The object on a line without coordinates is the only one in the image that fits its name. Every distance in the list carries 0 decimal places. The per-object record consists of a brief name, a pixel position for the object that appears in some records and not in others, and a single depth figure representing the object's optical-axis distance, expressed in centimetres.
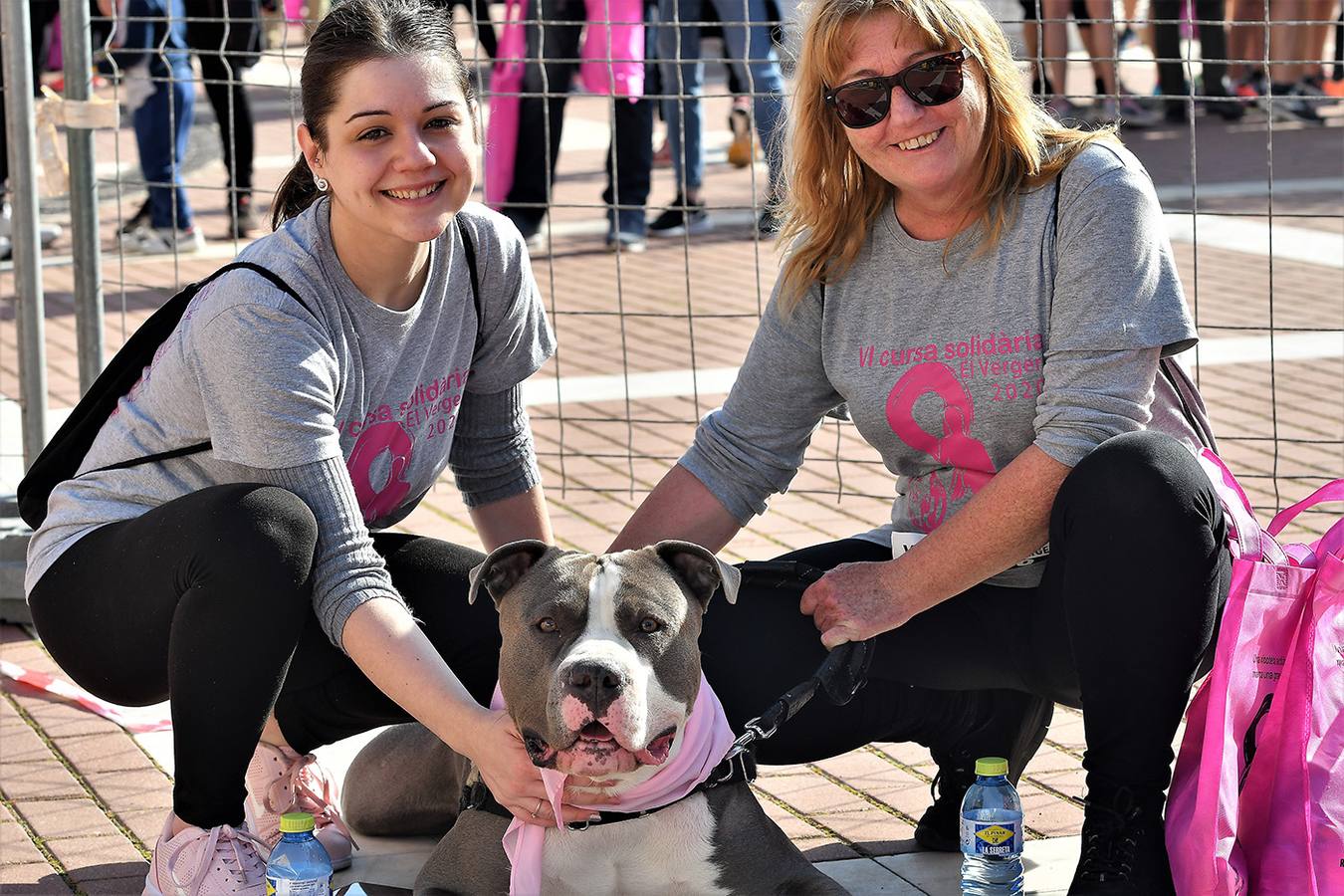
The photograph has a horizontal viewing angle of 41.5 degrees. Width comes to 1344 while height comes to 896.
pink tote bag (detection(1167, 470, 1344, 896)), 271
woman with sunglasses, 285
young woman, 292
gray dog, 269
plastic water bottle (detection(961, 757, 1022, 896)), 296
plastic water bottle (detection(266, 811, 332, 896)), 282
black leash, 296
